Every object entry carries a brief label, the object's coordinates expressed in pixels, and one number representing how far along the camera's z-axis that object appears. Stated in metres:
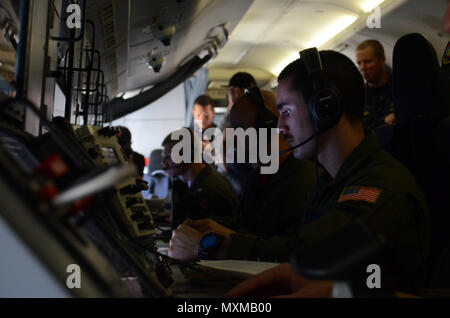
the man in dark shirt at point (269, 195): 1.68
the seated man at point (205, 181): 2.40
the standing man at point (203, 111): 4.72
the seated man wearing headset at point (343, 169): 0.94
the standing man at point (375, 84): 2.92
